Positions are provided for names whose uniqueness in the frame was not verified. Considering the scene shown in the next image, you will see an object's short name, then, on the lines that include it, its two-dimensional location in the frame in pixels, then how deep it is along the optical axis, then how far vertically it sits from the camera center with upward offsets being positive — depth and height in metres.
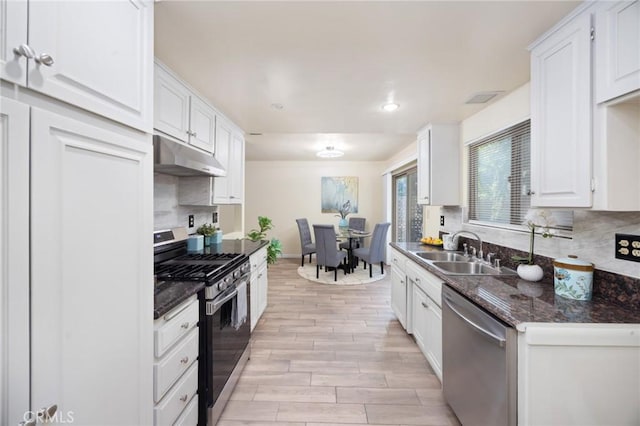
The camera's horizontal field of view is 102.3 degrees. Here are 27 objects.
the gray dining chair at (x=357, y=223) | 6.23 -0.25
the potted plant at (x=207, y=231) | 2.71 -0.20
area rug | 4.59 -1.21
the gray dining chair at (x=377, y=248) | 4.69 -0.65
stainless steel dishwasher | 1.15 -0.78
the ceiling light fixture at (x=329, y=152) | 4.66 +1.09
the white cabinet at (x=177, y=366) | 1.15 -0.75
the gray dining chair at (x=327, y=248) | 4.61 -0.64
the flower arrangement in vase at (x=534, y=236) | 1.67 -0.15
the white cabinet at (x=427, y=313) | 1.91 -0.83
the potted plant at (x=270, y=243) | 3.34 -0.44
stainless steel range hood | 1.62 +0.36
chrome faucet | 2.34 -0.34
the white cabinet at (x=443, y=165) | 2.89 +0.54
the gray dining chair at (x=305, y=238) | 5.54 -0.57
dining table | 5.01 -0.60
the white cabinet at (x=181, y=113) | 1.76 +0.78
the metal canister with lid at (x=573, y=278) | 1.34 -0.34
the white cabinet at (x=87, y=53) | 0.64 +0.48
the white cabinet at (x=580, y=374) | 1.07 -0.68
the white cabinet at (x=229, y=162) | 2.64 +0.57
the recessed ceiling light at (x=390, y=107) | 2.40 +1.01
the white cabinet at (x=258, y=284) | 2.54 -0.77
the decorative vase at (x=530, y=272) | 1.66 -0.38
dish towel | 1.86 -0.72
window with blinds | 2.07 +0.32
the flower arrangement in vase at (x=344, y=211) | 6.32 +0.04
